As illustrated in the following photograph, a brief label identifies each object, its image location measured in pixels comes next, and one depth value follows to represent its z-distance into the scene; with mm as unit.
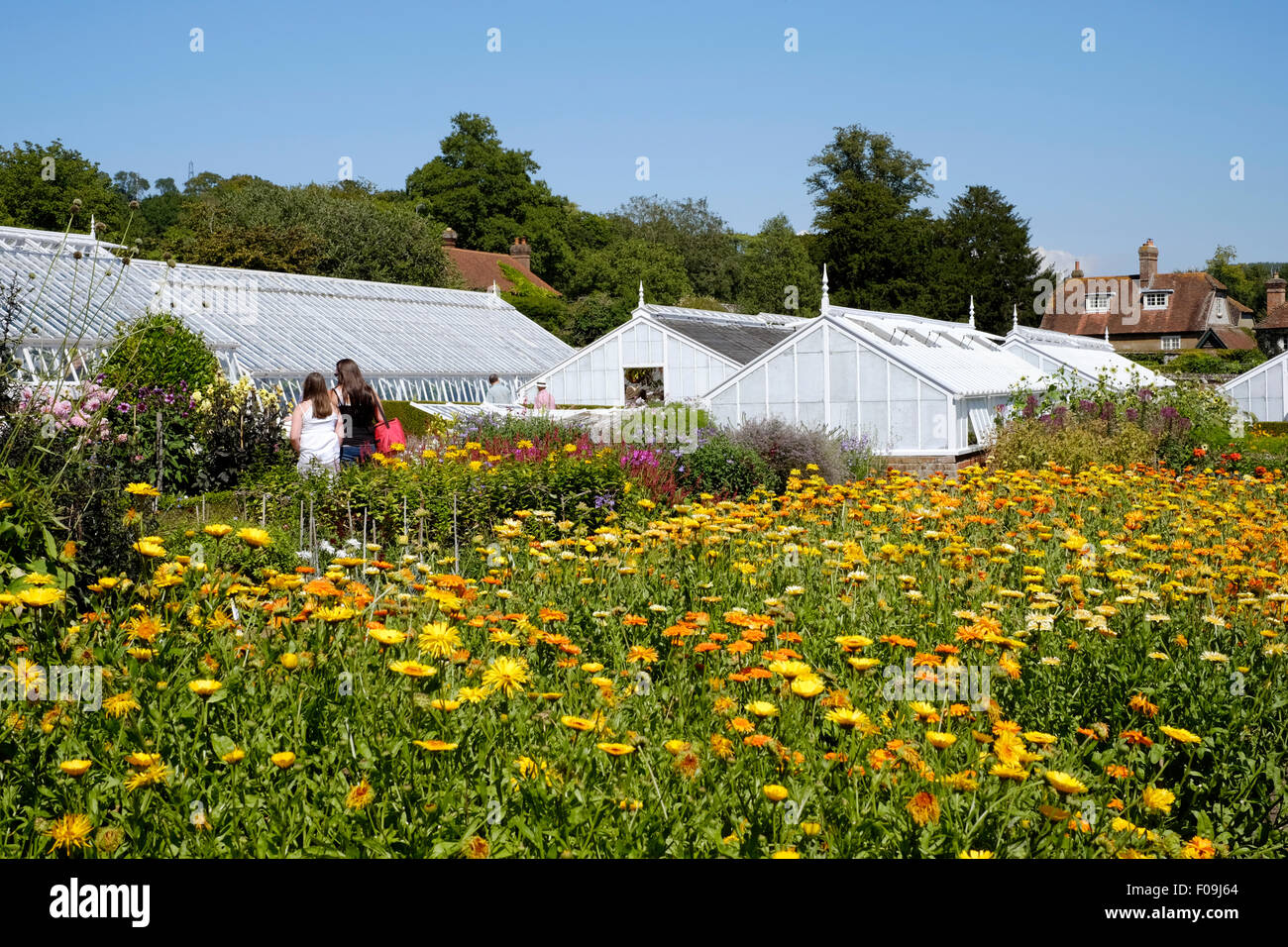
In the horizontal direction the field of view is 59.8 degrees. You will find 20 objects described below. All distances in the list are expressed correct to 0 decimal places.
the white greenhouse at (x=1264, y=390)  24734
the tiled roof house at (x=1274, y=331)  55188
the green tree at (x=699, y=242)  62562
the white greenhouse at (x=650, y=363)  28688
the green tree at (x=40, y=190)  40969
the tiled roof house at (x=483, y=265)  51375
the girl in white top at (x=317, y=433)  9594
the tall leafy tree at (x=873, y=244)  57844
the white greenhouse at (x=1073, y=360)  26602
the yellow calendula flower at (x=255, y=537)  3424
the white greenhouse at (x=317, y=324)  21531
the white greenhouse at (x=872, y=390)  17203
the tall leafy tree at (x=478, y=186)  60500
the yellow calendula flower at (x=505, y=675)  2992
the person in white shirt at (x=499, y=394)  28003
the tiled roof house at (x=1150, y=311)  67750
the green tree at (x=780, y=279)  54531
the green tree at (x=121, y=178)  65994
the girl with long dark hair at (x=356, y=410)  9711
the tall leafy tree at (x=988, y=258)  57625
